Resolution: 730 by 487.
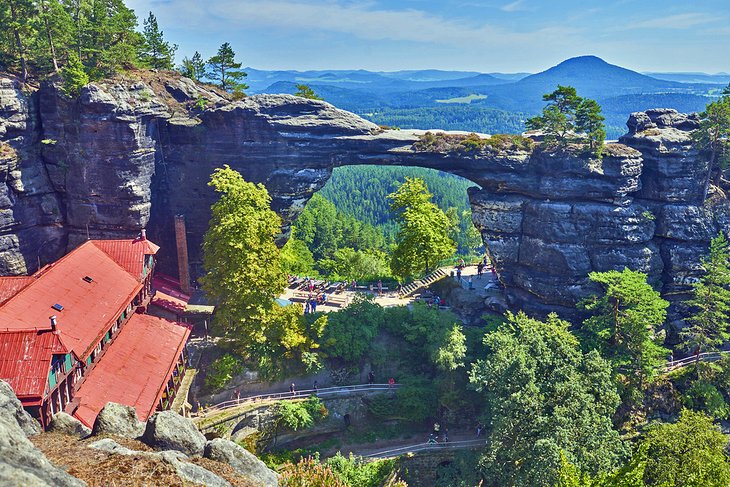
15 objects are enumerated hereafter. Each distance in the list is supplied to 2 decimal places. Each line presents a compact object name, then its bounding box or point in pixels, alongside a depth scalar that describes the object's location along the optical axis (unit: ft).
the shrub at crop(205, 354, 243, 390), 104.83
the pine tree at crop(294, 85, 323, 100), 139.64
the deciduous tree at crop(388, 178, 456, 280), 137.90
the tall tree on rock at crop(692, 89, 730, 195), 115.75
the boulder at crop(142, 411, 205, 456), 57.57
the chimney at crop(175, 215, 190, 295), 129.29
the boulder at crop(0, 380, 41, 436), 52.79
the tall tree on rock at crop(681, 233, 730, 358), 108.68
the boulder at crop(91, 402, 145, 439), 59.11
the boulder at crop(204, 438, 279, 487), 57.82
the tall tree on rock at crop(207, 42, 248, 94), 145.79
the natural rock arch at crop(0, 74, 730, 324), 114.73
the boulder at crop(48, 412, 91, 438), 61.46
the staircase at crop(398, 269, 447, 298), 147.95
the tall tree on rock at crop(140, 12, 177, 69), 141.18
